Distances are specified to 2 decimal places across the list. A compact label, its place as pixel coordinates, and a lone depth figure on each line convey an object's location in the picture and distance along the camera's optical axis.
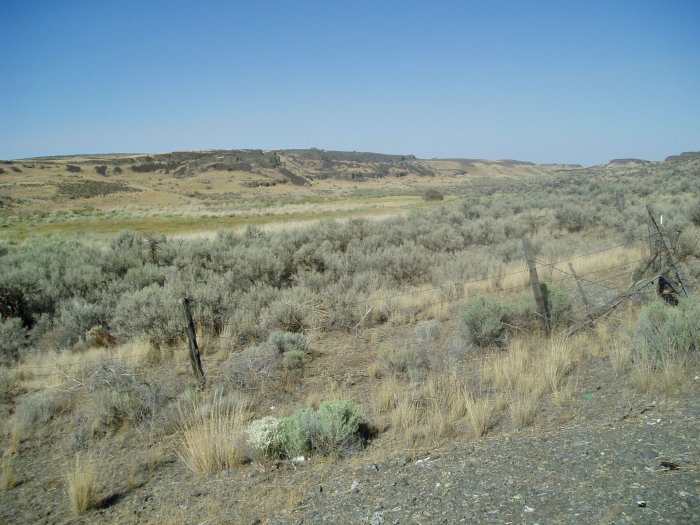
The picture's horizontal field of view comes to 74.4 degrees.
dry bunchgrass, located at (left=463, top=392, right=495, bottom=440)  5.30
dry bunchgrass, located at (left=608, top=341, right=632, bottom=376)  6.20
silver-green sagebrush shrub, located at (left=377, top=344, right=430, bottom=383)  7.53
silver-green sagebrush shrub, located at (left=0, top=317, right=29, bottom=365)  9.48
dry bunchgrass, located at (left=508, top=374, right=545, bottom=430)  5.36
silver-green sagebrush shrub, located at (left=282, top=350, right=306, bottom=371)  8.16
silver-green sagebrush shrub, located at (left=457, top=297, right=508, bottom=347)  8.52
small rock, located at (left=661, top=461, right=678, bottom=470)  3.84
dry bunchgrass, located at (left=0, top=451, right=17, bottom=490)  5.24
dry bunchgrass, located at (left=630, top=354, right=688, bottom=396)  5.34
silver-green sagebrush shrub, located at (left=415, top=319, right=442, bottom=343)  9.05
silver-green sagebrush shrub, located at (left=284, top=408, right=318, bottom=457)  5.29
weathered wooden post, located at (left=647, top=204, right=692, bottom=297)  7.78
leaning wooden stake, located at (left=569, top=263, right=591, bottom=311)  8.71
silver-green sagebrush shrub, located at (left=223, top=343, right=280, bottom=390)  7.56
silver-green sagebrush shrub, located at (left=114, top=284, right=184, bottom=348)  9.95
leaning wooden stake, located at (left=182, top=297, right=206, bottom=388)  7.29
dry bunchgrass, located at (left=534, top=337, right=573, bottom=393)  6.24
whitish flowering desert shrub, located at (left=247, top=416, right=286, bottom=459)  5.26
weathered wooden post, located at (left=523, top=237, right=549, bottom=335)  8.27
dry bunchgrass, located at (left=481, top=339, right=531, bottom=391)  6.59
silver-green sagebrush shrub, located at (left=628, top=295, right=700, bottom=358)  5.97
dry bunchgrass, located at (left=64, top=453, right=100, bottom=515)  4.67
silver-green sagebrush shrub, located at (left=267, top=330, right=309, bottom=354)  8.79
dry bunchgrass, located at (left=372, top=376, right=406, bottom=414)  6.43
